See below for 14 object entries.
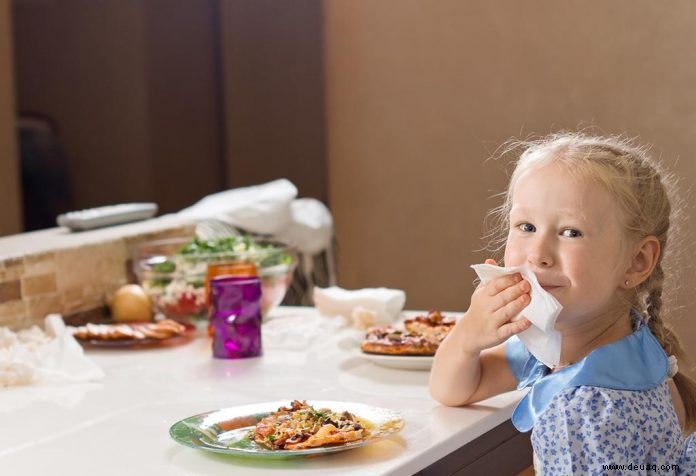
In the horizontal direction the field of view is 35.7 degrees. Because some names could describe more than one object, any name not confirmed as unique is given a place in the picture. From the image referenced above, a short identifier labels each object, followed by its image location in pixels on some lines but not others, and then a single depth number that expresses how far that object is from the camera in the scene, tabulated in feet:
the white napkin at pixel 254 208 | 8.42
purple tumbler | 5.78
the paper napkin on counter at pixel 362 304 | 6.37
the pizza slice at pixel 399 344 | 5.34
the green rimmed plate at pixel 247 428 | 3.84
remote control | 7.24
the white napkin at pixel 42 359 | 5.22
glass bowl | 6.55
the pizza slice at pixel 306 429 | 3.89
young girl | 3.67
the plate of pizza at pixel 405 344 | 5.32
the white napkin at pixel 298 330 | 6.06
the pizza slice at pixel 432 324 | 5.64
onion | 6.68
